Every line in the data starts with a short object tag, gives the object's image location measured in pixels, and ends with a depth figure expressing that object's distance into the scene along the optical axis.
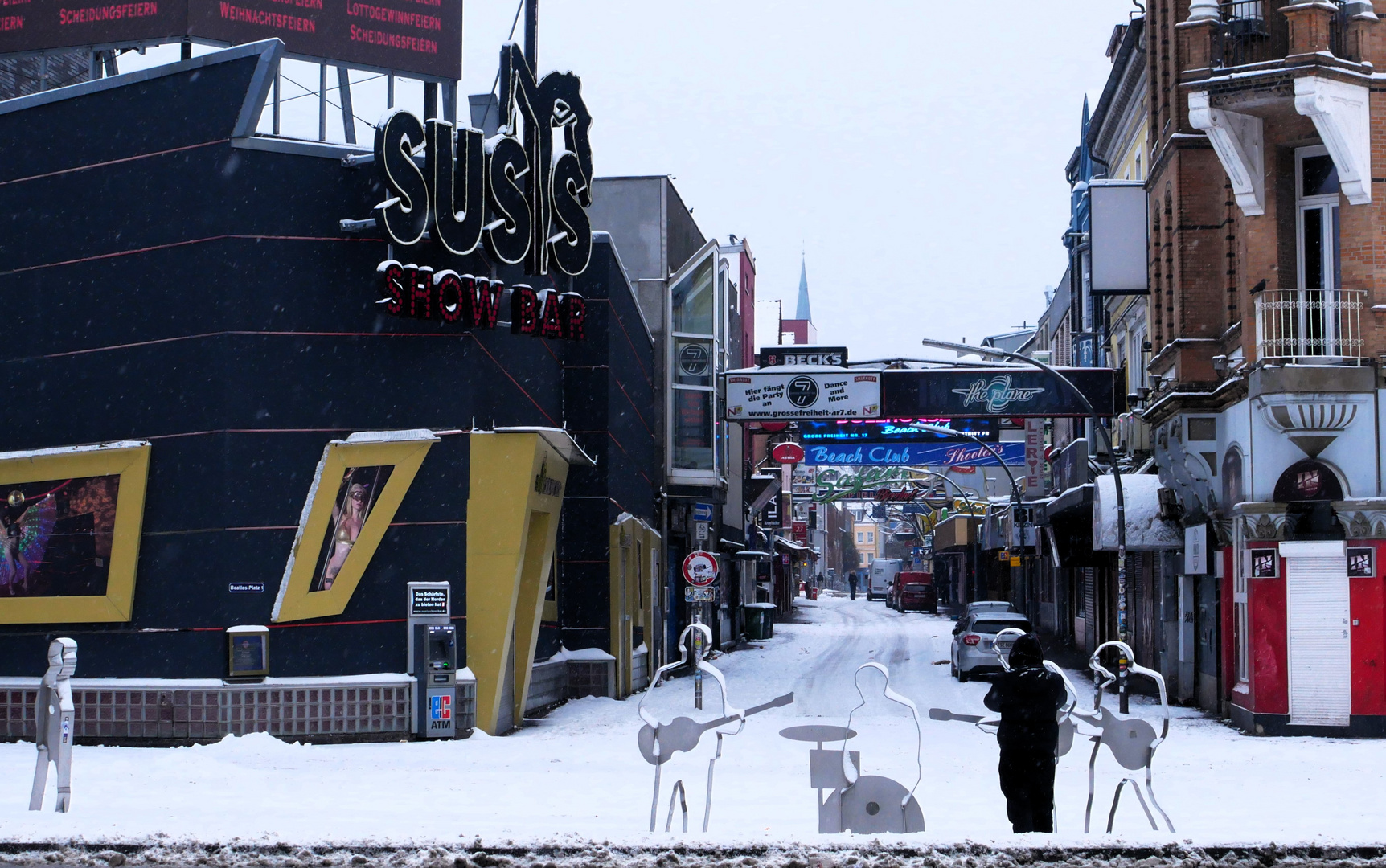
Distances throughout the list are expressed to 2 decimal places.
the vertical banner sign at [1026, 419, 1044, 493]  49.50
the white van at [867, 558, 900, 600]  108.25
